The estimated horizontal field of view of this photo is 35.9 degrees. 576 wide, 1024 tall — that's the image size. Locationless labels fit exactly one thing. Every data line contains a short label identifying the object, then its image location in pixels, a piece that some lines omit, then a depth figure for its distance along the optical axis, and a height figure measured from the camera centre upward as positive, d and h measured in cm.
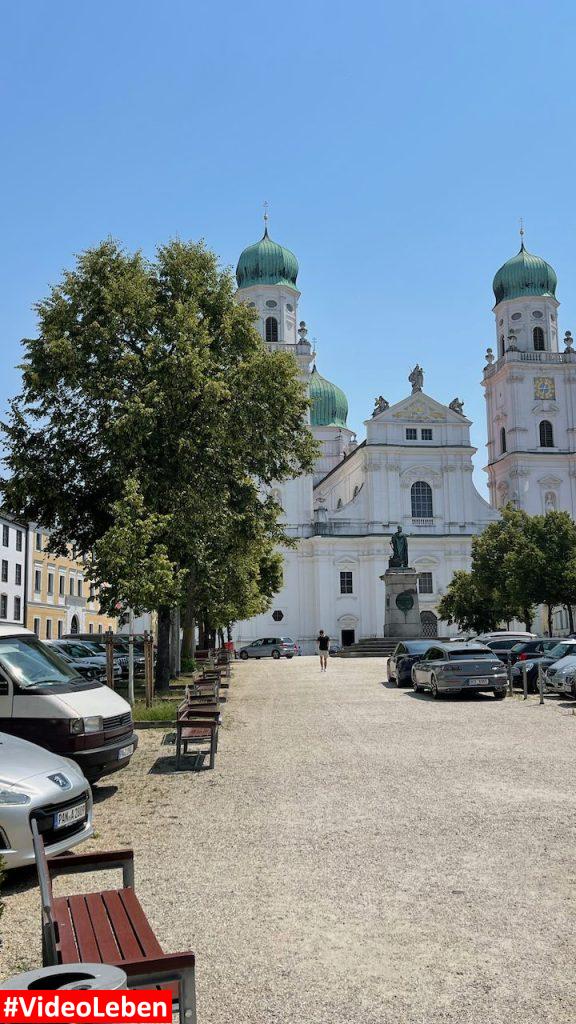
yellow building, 5491 +252
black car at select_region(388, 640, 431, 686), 2609 -90
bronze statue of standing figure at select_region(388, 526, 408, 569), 5012 +418
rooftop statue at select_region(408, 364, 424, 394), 7219 +2021
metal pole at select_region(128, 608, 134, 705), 1923 -98
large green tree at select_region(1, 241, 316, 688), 2117 +536
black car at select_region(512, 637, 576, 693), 2314 -89
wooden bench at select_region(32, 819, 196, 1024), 336 -137
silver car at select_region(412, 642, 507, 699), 2073 -104
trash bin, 289 -115
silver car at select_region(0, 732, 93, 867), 657 -127
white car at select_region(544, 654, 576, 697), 2027 -118
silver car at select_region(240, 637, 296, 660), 5856 -120
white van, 955 -86
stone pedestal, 5031 +136
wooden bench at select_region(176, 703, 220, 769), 1211 -133
